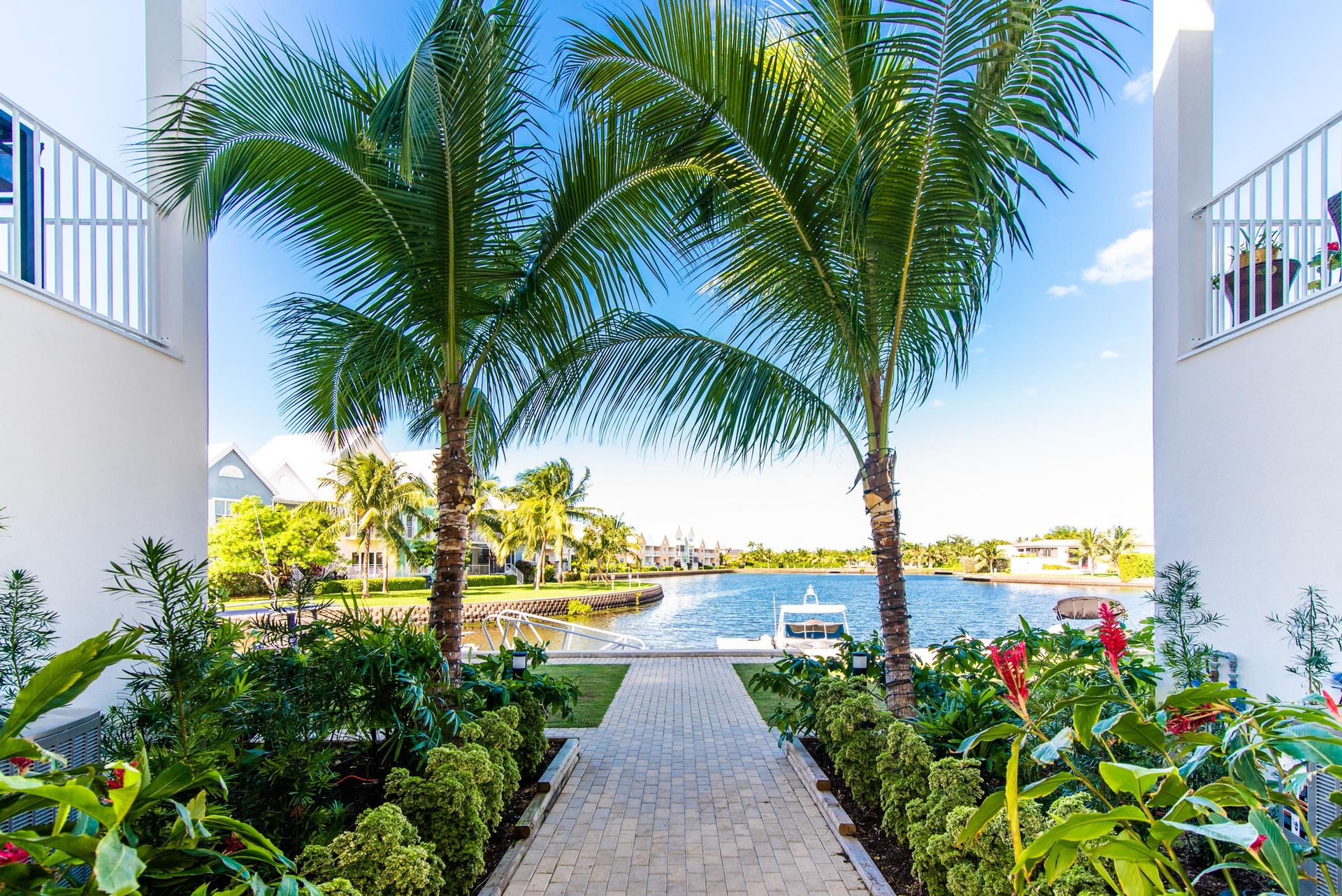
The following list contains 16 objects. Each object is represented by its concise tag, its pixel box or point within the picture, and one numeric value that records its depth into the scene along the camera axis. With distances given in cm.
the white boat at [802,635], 1463
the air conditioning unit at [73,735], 321
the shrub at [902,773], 374
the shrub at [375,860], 265
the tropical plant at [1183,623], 463
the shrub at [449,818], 338
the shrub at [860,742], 448
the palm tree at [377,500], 2928
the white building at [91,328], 399
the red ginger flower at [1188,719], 153
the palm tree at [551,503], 3619
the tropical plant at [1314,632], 384
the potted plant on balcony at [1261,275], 471
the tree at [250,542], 2284
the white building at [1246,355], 435
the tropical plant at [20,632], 308
